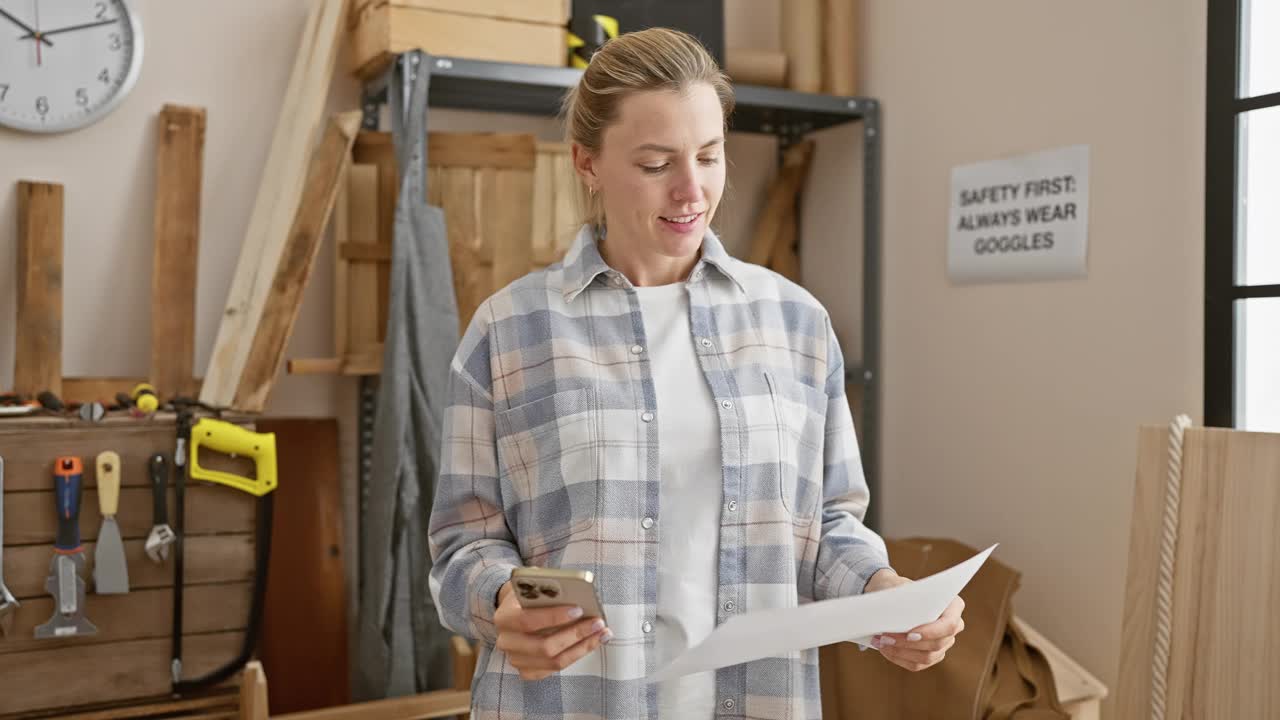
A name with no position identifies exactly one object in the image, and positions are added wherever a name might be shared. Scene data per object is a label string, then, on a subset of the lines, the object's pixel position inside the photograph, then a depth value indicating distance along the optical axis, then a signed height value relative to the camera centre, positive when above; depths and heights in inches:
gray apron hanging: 95.3 -7.1
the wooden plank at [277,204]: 97.0 +11.9
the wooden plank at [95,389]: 97.3 -3.8
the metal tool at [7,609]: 80.4 -18.2
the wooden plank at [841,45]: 117.3 +30.6
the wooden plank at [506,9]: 99.3 +29.2
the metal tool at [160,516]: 85.1 -12.5
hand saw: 86.3 -10.3
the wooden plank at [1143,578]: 73.7 -14.1
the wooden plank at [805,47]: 117.8 +30.5
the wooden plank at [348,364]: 99.7 -1.6
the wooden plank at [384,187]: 105.2 +14.3
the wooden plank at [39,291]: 94.7 +4.2
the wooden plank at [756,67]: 116.0 +28.2
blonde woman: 50.9 -4.7
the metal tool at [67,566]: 81.4 -15.5
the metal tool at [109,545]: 83.0 -14.3
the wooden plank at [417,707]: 89.7 -27.6
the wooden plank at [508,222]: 106.0 +11.4
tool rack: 81.9 -17.1
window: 81.0 +9.6
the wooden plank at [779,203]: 124.6 +15.8
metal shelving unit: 108.4 +23.4
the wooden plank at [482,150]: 104.4 +17.7
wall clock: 96.0 +23.5
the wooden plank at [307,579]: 102.7 -20.6
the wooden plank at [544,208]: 107.7 +12.8
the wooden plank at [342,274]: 103.9 +6.4
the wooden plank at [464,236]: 104.4 +9.9
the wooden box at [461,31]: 97.0 +26.9
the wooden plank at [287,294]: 95.1 +4.2
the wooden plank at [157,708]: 84.2 -26.5
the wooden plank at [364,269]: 104.3 +6.9
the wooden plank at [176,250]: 100.0 +8.0
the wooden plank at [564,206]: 108.3 +13.1
